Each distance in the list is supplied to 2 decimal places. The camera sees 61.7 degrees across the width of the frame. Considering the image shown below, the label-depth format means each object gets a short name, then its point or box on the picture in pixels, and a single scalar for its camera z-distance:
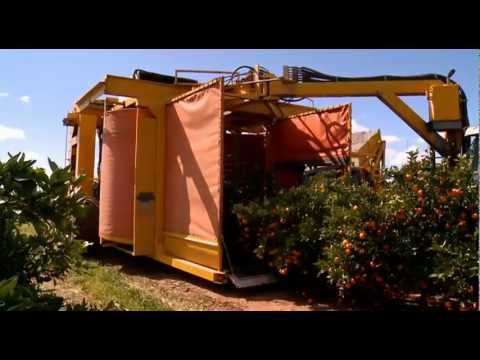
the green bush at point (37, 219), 2.50
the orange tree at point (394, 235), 3.68
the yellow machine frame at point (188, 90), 6.27
